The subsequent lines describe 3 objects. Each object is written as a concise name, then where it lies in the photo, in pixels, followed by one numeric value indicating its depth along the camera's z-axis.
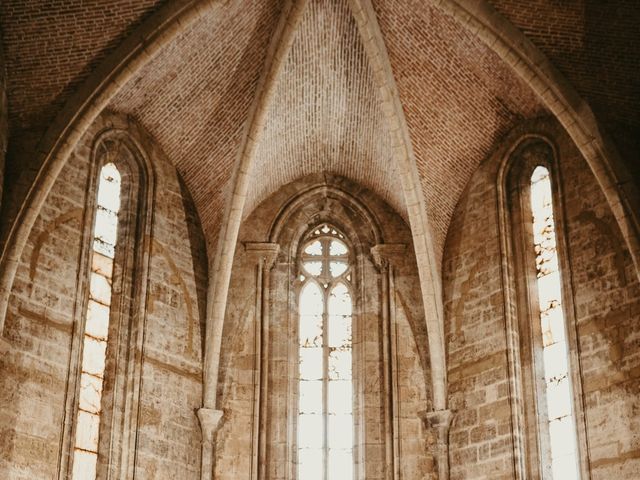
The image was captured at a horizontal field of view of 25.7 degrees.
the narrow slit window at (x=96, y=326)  16.59
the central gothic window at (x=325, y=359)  18.30
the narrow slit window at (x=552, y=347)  16.62
